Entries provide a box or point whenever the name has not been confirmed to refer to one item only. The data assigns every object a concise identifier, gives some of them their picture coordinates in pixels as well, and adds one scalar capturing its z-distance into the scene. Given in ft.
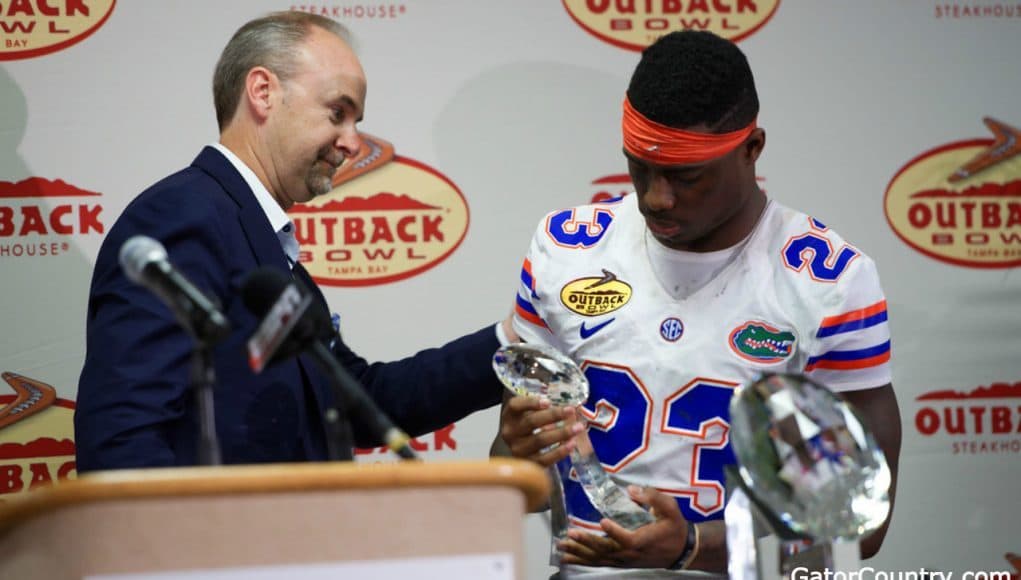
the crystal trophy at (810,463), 11.79
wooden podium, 11.08
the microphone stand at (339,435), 11.78
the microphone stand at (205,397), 11.66
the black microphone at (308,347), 11.63
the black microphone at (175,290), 11.68
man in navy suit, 13.26
